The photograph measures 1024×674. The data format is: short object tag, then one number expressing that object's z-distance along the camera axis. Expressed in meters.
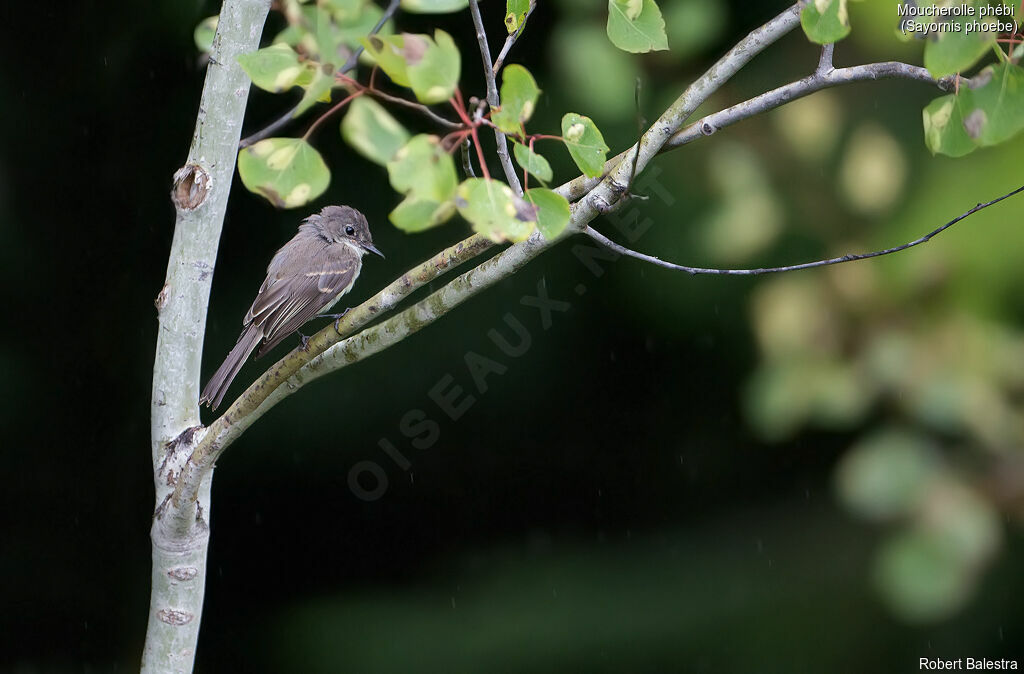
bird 5.37
